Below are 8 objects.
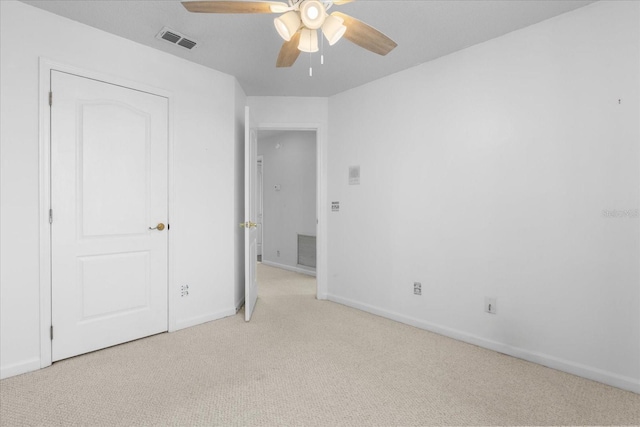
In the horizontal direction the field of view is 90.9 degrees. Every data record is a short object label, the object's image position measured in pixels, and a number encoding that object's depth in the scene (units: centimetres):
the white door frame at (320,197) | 390
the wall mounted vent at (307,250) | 531
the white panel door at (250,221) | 312
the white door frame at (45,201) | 222
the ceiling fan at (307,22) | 149
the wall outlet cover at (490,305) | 258
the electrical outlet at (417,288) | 307
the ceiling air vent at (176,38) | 246
